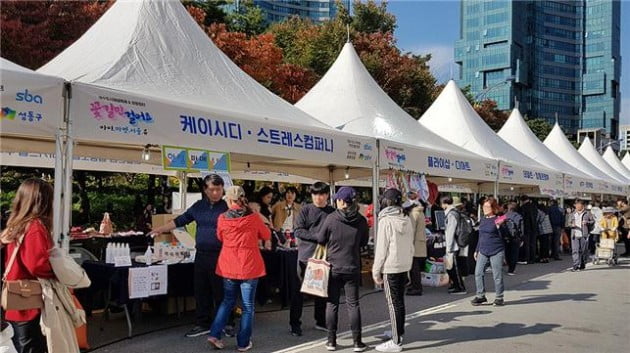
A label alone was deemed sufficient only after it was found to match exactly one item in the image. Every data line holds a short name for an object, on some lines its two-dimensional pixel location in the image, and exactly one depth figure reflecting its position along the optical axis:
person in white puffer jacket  5.69
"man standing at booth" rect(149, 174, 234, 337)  5.84
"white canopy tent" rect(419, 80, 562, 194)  13.45
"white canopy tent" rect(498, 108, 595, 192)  17.89
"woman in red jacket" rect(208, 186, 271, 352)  5.38
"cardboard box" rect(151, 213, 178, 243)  6.71
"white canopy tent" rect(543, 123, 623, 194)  22.40
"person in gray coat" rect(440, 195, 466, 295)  9.34
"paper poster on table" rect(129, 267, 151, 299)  5.84
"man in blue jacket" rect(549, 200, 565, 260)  15.54
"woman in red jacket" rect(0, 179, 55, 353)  3.41
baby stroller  13.98
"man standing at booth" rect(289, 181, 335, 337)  6.13
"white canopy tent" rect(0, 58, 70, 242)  4.77
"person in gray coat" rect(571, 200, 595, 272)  12.62
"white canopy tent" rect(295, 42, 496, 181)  9.95
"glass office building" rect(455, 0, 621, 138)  108.51
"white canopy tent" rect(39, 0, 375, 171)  5.69
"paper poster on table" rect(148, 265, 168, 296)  6.07
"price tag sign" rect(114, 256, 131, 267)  6.02
